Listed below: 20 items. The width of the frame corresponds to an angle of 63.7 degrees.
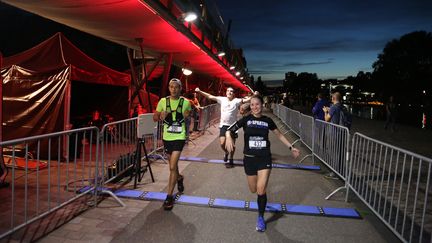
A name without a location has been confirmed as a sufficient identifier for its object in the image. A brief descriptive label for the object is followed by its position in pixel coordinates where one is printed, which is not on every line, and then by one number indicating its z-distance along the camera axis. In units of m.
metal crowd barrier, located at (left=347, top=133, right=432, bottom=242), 4.45
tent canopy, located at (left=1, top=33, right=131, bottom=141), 8.68
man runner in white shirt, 8.33
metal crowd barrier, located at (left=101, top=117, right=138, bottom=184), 6.44
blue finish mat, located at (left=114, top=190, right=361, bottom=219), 5.29
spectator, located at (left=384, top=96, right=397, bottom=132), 18.74
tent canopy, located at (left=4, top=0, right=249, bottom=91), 5.81
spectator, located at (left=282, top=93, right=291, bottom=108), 22.93
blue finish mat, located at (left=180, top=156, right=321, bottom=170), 8.54
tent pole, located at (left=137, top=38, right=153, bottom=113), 10.81
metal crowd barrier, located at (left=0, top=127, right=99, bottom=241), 4.47
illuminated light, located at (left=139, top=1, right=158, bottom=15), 5.68
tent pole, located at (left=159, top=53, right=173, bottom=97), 11.46
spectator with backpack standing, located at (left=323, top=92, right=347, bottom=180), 7.68
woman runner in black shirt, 4.61
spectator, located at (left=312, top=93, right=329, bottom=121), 9.30
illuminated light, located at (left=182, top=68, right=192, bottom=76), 14.88
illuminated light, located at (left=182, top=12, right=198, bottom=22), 7.55
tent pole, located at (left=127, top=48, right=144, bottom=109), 12.00
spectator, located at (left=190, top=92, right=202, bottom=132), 14.51
